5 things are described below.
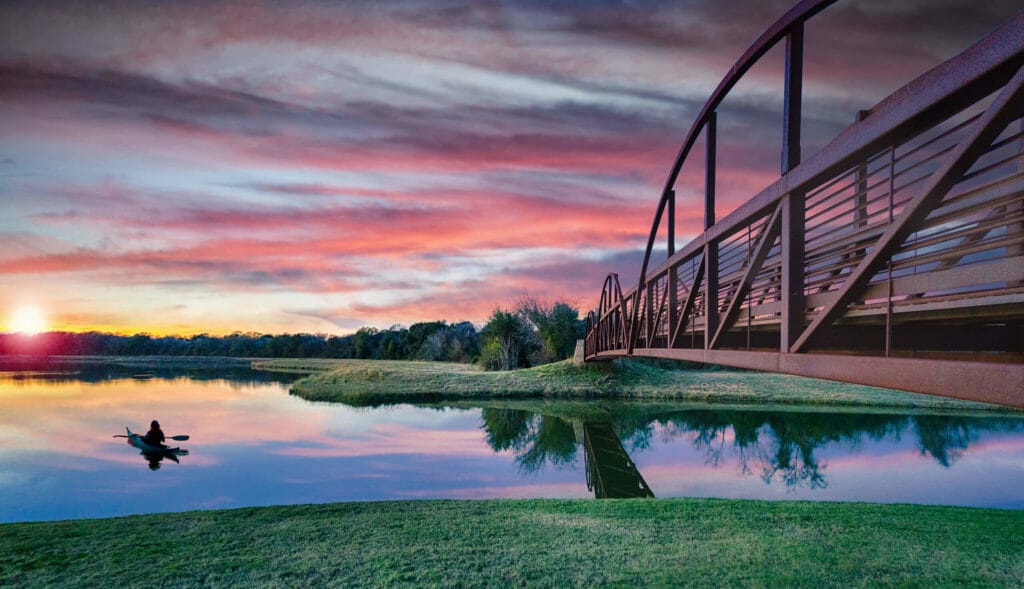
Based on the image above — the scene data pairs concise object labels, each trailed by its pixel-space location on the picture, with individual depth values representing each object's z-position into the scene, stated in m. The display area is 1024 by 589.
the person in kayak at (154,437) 17.61
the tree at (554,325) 50.09
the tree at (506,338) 49.81
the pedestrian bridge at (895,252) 3.35
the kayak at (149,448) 17.61
